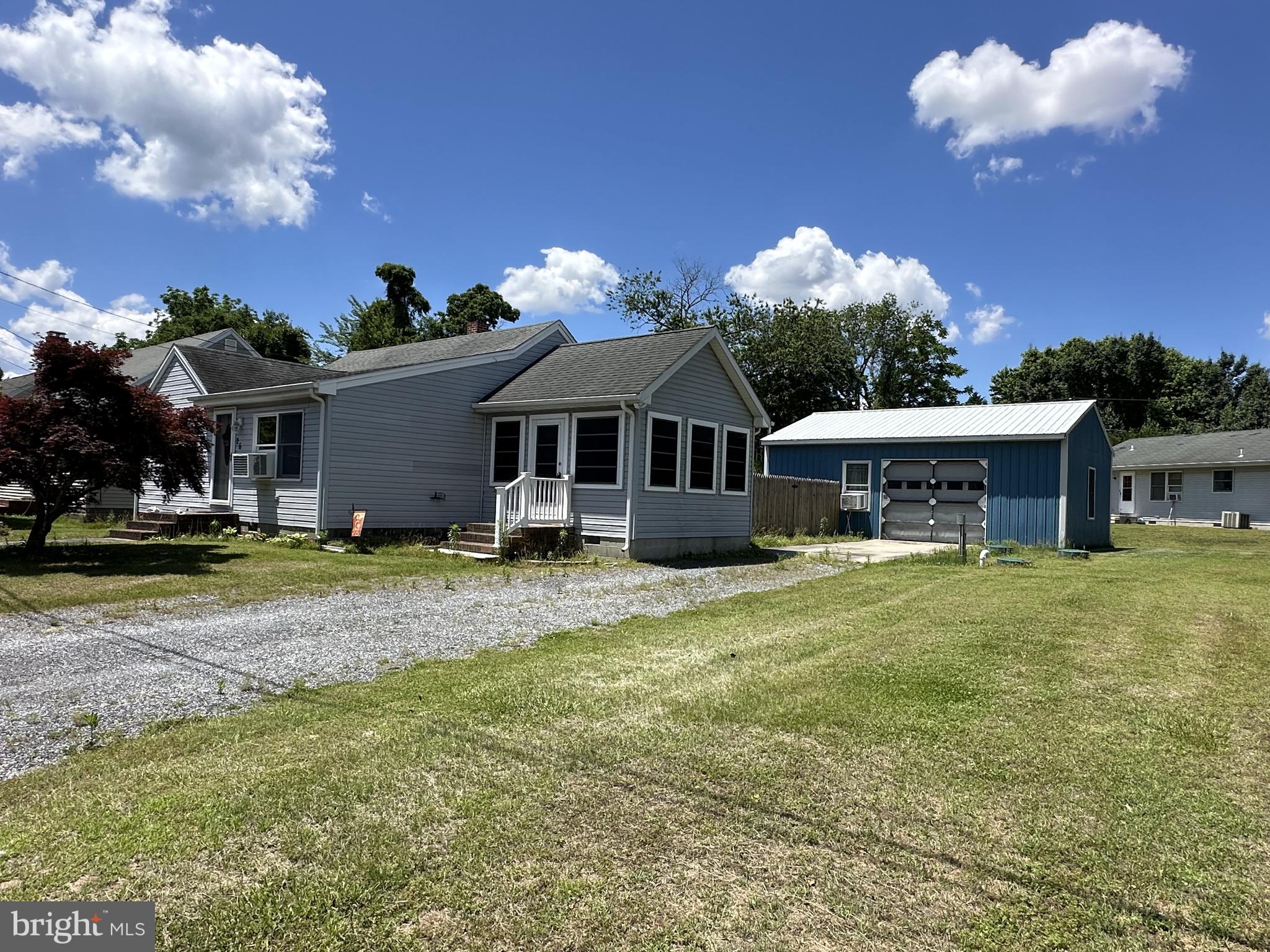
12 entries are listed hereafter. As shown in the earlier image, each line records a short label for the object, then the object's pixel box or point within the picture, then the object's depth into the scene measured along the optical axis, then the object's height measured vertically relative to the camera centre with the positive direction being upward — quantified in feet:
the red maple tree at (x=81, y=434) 35.78 +2.09
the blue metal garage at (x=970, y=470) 61.57 +2.80
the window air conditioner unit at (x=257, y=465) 49.52 +1.05
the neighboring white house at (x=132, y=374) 65.67 +11.81
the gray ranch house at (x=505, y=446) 46.34 +2.77
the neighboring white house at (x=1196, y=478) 96.73 +3.99
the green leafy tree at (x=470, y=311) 167.53 +41.06
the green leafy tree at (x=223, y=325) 155.53 +33.82
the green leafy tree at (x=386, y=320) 154.20 +35.94
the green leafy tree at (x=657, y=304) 141.49 +35.22
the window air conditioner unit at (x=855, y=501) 72.08 -0.29
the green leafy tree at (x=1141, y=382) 165.27 +27.54
